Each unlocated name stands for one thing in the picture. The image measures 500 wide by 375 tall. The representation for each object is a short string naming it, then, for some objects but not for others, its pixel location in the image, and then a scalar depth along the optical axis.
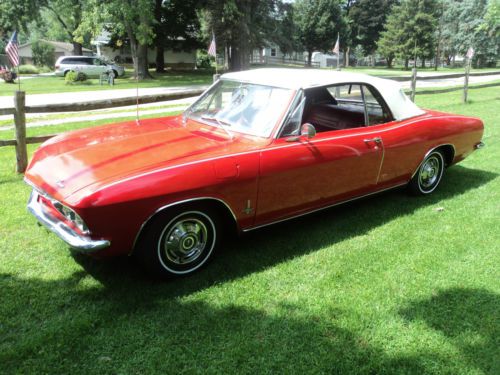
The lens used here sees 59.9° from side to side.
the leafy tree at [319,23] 60.50
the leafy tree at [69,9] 33.34
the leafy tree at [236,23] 28.12
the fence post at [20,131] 6.00
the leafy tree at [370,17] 67.50
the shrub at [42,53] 45.34
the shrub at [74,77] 26.00
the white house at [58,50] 61.34
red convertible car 3.17
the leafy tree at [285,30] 35.72
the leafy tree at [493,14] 16.47
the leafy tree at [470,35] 56.06
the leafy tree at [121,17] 24.41
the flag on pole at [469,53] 17.45
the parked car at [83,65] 30.18
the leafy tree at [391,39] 56.11
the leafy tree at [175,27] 36.12
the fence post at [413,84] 12.25
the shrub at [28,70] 40.01
